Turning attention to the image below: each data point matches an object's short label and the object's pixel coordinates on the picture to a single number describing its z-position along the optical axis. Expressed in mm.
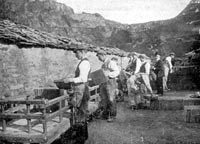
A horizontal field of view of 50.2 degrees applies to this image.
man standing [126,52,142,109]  8391
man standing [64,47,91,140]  4969
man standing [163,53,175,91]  11805
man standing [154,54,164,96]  9562
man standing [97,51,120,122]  6719
